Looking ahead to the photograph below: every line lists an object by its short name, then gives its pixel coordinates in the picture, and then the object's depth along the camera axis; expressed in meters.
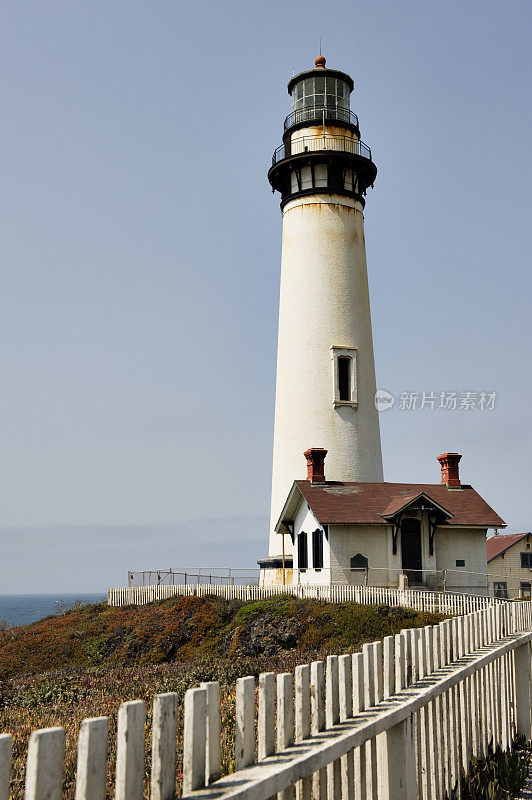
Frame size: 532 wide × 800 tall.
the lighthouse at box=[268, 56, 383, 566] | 31.97
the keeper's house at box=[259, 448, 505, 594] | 27.61
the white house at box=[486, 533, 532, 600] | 51.00
